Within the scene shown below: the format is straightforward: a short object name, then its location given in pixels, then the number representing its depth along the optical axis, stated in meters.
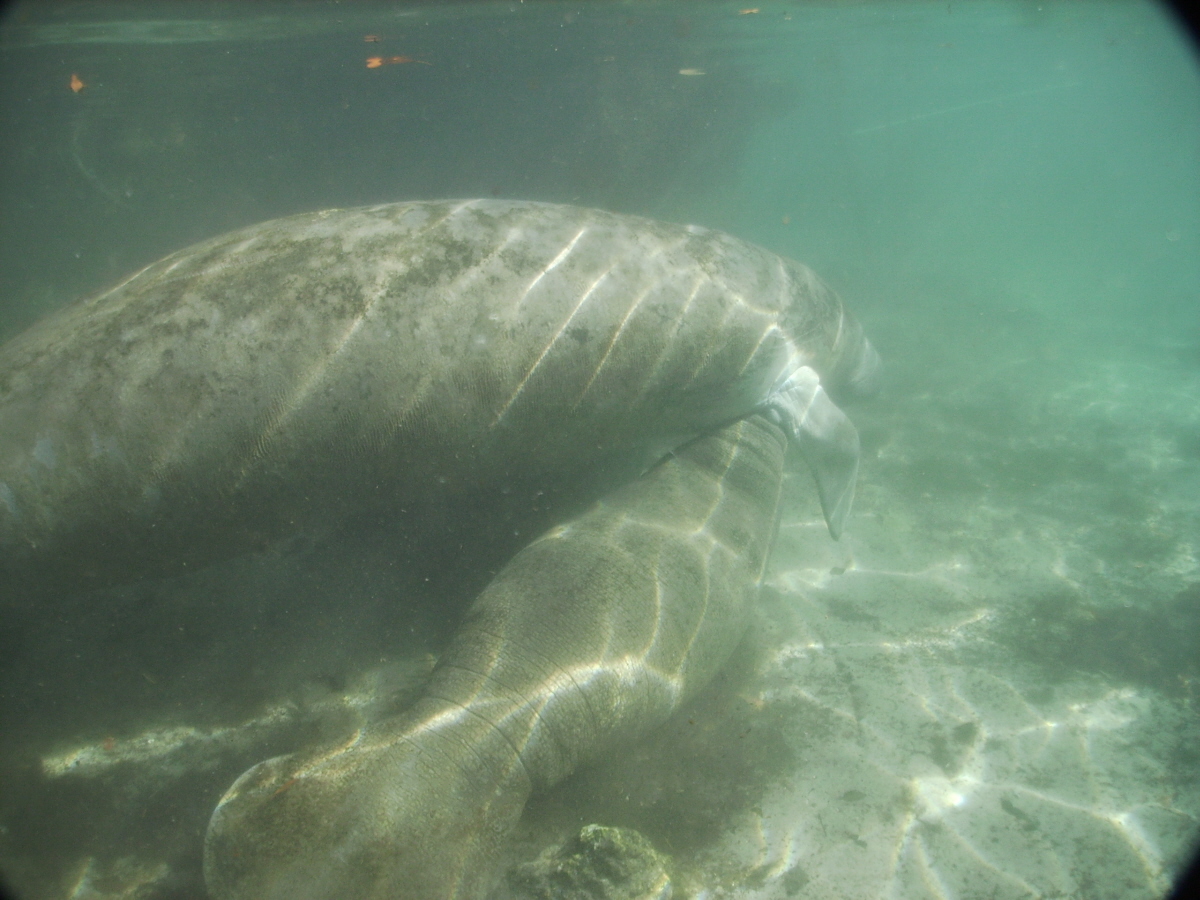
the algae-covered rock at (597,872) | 2.32
